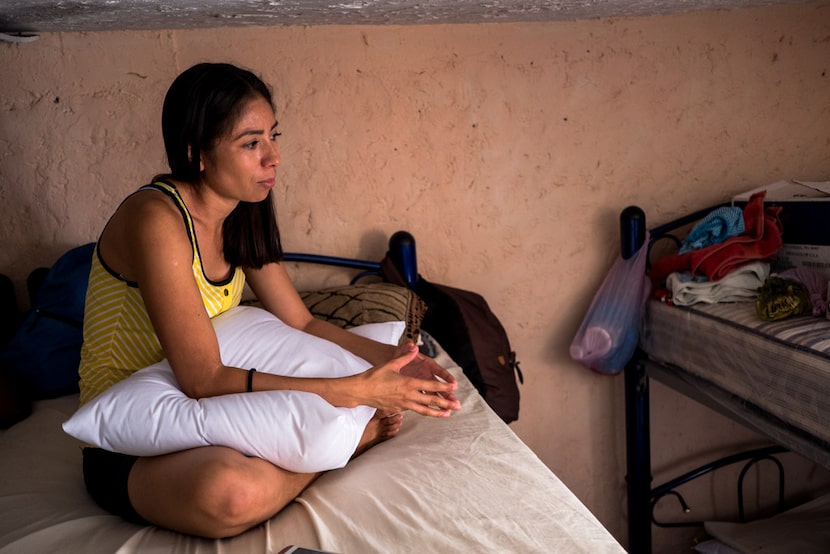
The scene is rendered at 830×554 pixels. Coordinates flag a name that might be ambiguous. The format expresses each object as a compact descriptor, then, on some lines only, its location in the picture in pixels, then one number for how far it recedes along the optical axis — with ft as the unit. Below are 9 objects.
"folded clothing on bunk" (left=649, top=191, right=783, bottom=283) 6.76
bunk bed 5.02
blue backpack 6.22
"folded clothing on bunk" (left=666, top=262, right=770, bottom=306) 6.68
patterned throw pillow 6.21
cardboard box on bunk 6.63
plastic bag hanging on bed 7.55
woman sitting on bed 3.68
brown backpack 6.80
